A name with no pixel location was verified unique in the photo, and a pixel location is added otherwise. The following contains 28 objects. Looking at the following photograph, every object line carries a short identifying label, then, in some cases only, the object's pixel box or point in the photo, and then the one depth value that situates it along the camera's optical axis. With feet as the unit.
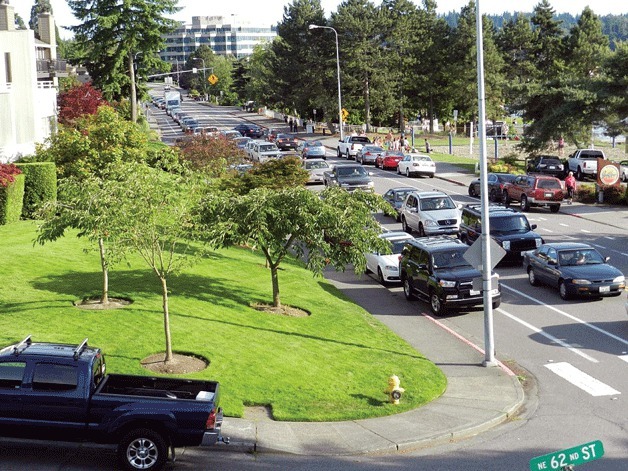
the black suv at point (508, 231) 104.94
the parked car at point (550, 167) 187.11
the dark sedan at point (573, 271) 85.15
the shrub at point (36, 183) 114.11
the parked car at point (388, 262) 98.89
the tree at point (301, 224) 75.00
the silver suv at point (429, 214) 121.08
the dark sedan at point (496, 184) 154.51
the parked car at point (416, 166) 191.21
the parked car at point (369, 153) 214.34
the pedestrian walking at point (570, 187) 156.73
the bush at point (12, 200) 107.76
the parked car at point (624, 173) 178.12
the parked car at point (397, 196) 137.49
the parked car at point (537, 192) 145.18
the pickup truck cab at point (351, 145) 228.61
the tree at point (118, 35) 223.10
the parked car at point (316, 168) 174.81
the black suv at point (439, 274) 83.20
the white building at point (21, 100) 132.67
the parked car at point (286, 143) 251.80
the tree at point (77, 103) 177.06
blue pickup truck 43.88
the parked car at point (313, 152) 215.51
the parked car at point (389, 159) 202.39
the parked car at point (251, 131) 304.09
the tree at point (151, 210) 60.08
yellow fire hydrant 57.67
